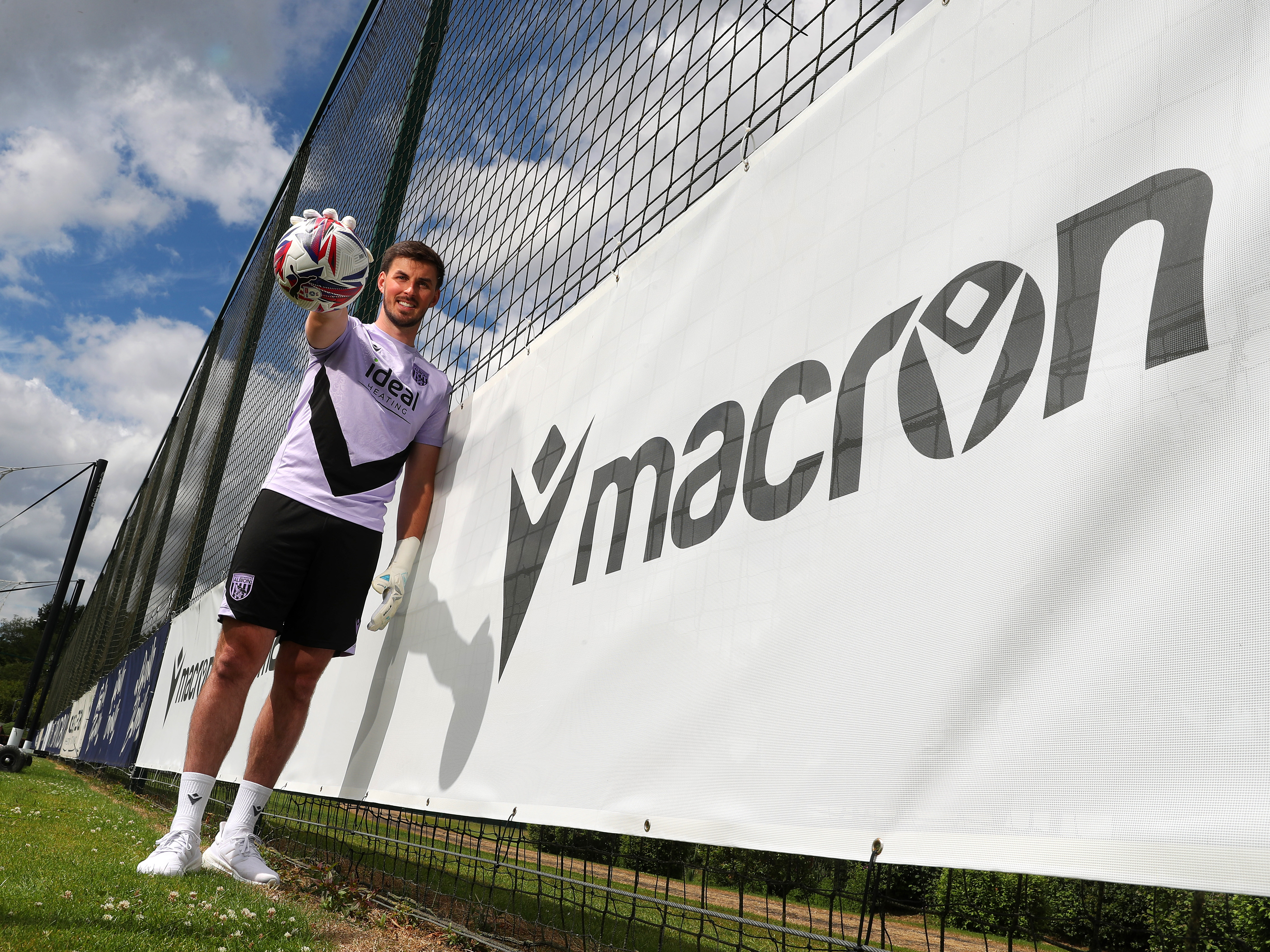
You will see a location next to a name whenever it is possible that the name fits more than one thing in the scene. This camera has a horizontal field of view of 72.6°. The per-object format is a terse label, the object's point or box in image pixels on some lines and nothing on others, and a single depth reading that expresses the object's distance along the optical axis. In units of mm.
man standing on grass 2117
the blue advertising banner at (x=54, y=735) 18266
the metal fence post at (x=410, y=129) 4145
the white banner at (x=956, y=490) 770
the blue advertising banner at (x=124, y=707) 6945
